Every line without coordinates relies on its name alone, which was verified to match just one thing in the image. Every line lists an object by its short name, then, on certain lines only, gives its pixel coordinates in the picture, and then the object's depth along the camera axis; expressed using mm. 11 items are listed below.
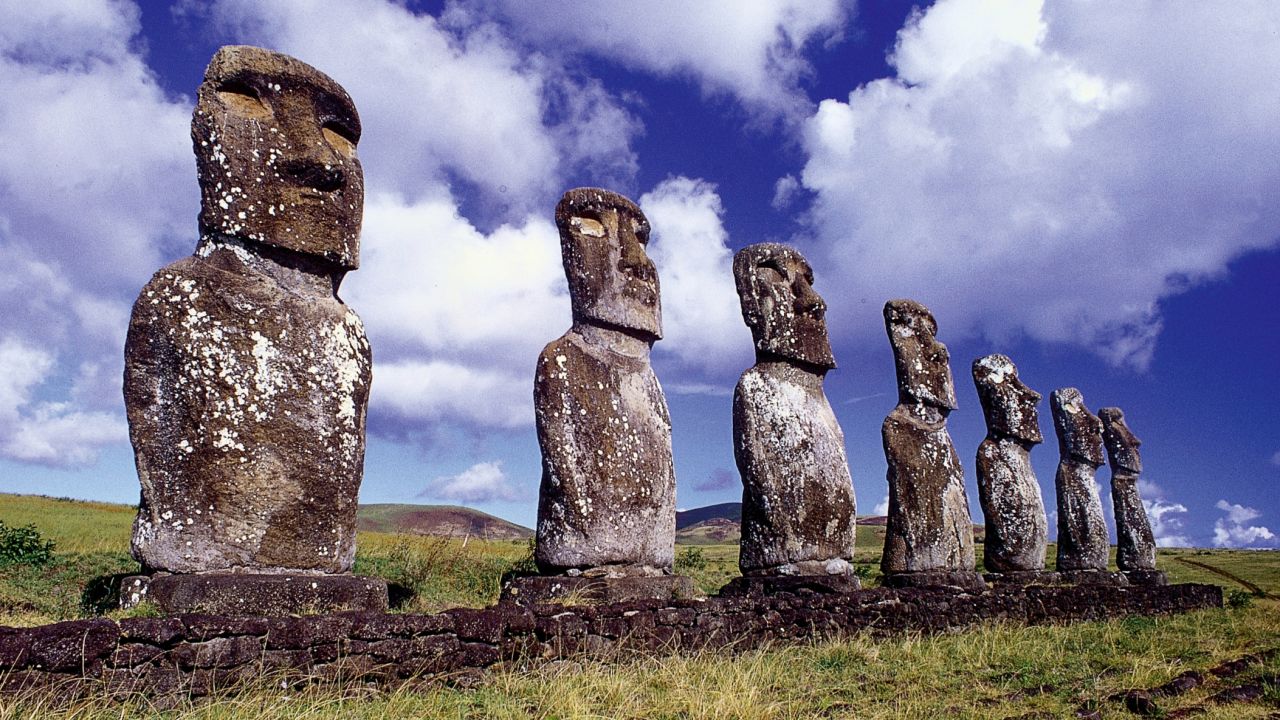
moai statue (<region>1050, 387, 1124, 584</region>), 16719
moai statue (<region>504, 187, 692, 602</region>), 8586
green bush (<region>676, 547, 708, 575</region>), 18281
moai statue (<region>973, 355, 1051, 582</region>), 14555
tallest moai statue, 6660
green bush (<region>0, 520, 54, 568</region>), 12984
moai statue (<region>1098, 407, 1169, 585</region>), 18203
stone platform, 5254
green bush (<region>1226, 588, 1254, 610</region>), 16312
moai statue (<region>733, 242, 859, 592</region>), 10562
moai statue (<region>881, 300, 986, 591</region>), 12023
